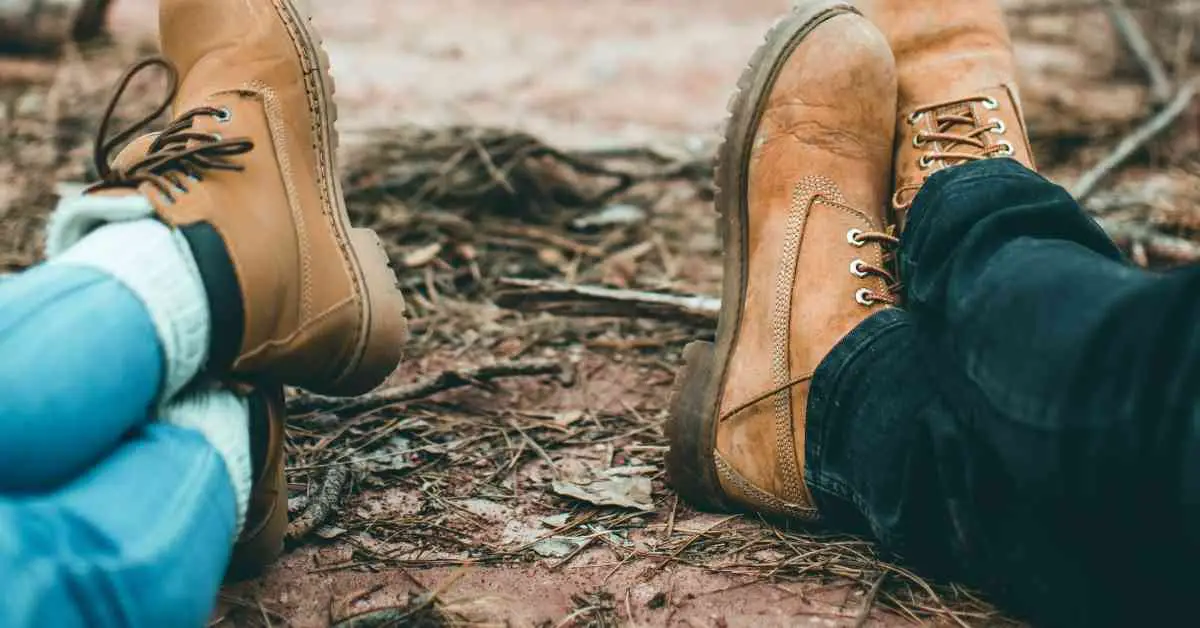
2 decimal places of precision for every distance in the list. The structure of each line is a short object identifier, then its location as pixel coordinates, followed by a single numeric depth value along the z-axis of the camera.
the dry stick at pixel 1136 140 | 1.46
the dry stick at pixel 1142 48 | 1.72
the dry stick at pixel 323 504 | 1.16
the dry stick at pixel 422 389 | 1.27
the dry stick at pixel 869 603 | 1.10
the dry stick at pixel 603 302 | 1.36
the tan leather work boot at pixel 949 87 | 1.26
